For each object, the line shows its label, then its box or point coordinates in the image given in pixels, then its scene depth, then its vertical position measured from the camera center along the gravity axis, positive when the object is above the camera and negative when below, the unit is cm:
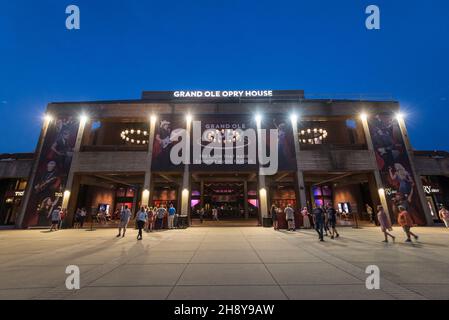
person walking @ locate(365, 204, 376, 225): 2341 -25
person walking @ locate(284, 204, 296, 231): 1622 -36
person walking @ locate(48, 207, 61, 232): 1788 -20
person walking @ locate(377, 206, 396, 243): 1016 -36
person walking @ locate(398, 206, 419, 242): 998 -40
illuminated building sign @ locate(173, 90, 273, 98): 2664 +1549
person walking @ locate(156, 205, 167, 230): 1666 -23
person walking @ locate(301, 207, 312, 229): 1805 -59
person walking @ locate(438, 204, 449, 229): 1691 -22
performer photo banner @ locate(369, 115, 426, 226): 2067 +485
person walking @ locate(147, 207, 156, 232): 1633 -22
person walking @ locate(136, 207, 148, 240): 1172 -32
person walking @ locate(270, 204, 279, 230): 1745 -47
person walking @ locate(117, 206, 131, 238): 1340 -17
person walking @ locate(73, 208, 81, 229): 2106 -68
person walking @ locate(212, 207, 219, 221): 2796 -10
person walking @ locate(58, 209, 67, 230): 1967 -17
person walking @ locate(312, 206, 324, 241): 1109 -31
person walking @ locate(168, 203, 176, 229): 1817 -17
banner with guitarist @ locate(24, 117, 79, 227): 2058 +461
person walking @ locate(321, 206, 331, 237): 1301 -56
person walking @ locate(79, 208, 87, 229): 2053 -9
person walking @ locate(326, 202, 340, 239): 1223 -18
